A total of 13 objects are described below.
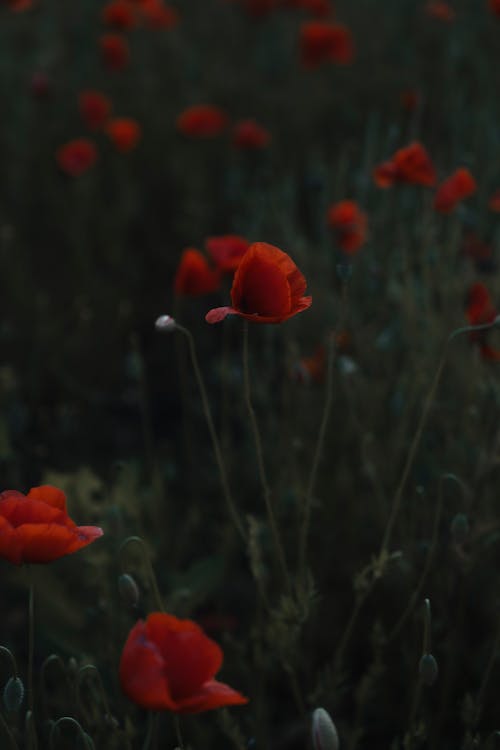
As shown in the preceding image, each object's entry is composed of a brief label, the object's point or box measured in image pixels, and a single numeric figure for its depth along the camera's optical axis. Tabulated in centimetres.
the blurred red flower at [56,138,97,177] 327
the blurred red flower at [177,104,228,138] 346
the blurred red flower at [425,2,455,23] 407
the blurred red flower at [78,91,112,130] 356
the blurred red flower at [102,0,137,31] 388
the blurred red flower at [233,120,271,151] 345
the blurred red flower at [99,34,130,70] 387
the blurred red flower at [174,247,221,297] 249
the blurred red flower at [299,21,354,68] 379
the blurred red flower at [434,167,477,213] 258
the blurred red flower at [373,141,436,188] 254
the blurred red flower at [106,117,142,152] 337
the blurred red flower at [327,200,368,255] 278
